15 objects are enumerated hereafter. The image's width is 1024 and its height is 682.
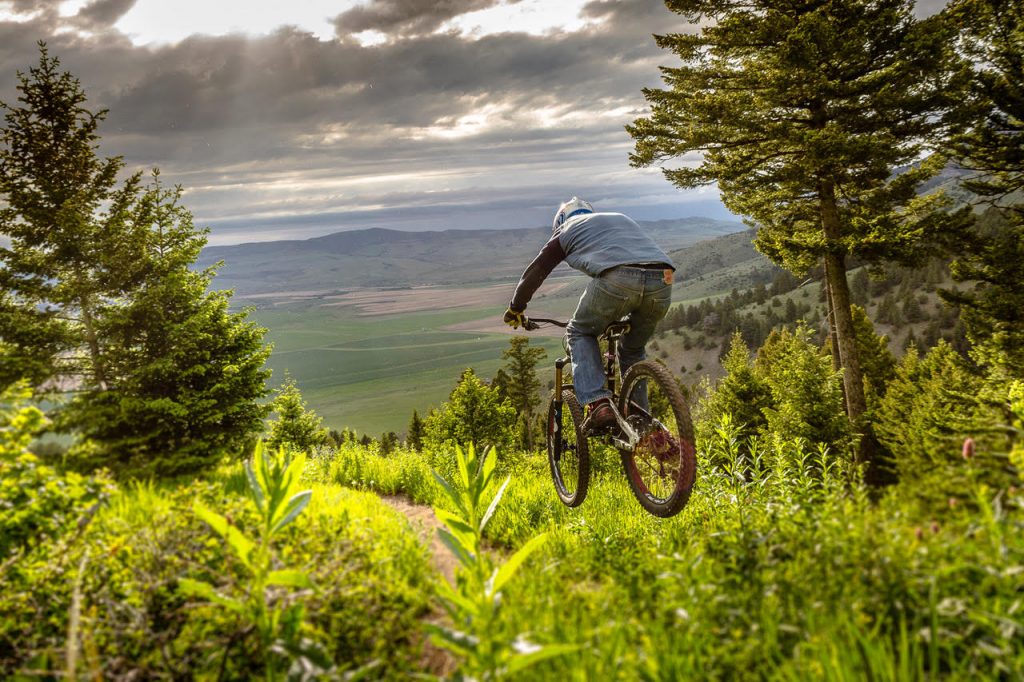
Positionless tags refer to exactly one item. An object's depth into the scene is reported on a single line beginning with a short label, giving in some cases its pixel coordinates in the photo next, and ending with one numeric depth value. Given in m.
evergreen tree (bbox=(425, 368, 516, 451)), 34.22
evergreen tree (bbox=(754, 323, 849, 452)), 20.34
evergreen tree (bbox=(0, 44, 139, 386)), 12.47
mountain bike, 4.04
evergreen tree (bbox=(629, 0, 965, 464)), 14.52
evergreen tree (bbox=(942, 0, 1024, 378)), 15.86
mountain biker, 4.52
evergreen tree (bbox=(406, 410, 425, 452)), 54.68
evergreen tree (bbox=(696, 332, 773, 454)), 32.16
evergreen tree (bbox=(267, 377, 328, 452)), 28.36
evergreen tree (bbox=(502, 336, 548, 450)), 43.84
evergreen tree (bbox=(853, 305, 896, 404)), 39.19
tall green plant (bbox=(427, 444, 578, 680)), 1.80
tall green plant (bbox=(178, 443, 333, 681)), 2.06
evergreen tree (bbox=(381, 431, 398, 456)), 73.40
